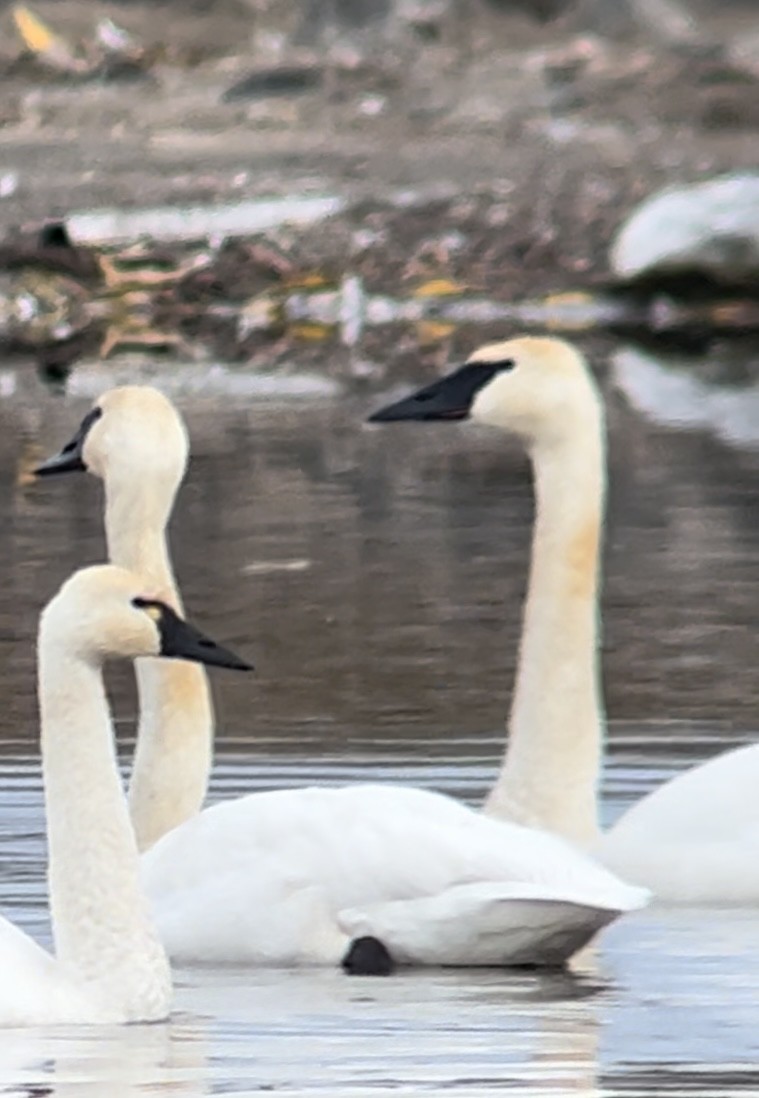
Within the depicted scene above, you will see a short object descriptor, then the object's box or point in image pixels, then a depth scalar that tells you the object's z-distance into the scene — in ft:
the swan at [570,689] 65.31
